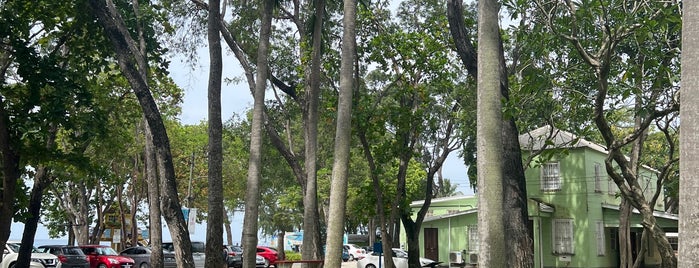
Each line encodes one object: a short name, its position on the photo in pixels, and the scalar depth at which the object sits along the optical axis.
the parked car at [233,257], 37.22
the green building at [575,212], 29.95
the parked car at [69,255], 30.05
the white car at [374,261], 34.90
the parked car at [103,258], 32.06
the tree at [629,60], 12.09
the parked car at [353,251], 51.22
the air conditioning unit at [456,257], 32.69
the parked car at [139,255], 34.34
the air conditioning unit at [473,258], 31.89
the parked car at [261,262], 39.00
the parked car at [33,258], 25.90
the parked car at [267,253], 42.46
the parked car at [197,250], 32.16
